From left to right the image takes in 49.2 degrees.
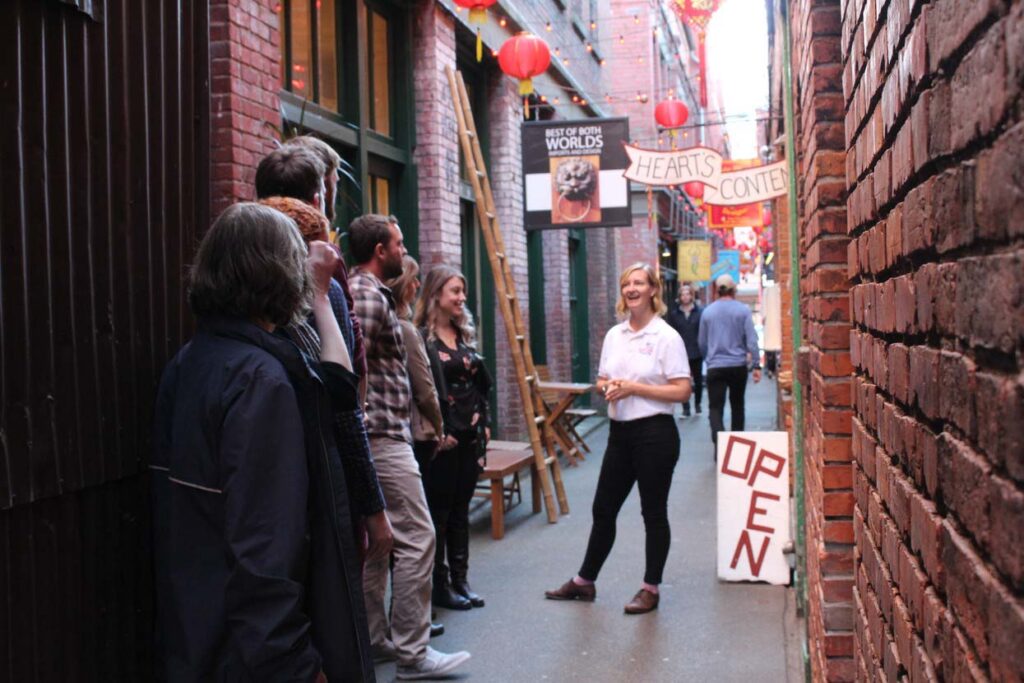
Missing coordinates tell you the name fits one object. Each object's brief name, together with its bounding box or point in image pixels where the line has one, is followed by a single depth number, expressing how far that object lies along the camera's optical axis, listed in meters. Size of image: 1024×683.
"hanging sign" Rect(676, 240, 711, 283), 27.67
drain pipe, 4.86
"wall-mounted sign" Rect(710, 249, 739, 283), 35.69
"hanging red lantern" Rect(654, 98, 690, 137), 17.84
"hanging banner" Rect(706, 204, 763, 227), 26.31
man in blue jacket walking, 12.27
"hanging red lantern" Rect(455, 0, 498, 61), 8.07
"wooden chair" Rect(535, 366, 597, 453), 12.48
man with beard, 5.02
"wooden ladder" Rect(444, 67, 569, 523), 8.97
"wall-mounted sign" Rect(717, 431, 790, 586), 6.84
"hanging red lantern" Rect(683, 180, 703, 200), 22.23
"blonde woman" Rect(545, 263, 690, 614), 6.18
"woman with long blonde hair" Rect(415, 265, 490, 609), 6.42
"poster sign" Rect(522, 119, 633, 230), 11.70
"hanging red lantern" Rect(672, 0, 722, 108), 12.41
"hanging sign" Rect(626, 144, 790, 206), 8.38
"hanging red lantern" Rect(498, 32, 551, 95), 10.43
